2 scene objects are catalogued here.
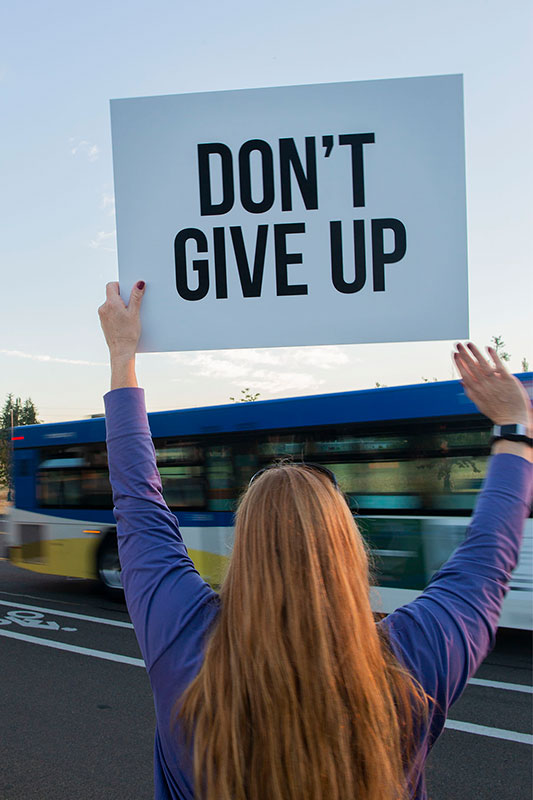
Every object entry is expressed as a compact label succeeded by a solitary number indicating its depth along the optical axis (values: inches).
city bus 268.7
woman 35.6
